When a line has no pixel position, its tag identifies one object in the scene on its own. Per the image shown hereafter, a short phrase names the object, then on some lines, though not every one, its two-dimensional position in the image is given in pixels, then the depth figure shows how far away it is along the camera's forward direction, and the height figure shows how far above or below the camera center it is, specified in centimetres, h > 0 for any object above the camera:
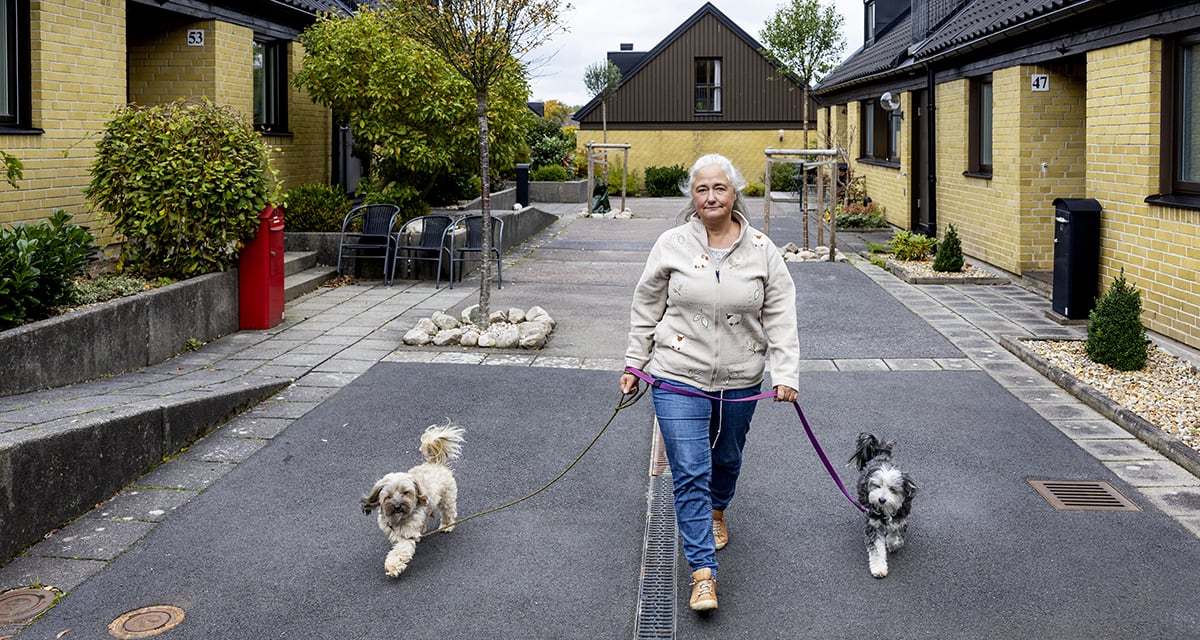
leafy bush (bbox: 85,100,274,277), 991 +47
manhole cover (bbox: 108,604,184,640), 446 -152
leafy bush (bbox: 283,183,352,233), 1533 +40
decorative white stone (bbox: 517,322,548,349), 1017 -86
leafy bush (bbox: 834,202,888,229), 2252 +42
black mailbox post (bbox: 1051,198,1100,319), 1108 -19
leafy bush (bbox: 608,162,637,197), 3791 +196
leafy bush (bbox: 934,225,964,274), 1482 -21
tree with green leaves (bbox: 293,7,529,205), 1588 +209
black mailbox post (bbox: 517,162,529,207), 2683 +135
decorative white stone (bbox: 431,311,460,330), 1068 -76
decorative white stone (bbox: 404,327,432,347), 1020 -87
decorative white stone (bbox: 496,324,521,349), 1014 -88
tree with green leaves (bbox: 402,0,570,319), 1096 +198
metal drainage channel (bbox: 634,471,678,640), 453 -147
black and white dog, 503 -118
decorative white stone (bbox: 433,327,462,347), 1019 -86
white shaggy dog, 512 -119
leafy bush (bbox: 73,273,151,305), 859 -36
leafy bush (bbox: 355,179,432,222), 1645 +63
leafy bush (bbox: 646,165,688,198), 3759 +197
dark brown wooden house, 4012 +475
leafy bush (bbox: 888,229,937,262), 1642 -10
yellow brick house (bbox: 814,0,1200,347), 1023 +132
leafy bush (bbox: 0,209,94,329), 747 -16
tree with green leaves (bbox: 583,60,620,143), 3962 +584
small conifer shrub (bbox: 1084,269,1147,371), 876 -72
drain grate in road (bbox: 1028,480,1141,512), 595 -137
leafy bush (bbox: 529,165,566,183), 3359 +195
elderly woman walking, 465 -38
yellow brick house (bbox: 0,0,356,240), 1087 +201
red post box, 1067 -30
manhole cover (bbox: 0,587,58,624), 462 -150
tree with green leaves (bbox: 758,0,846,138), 3139 +559
